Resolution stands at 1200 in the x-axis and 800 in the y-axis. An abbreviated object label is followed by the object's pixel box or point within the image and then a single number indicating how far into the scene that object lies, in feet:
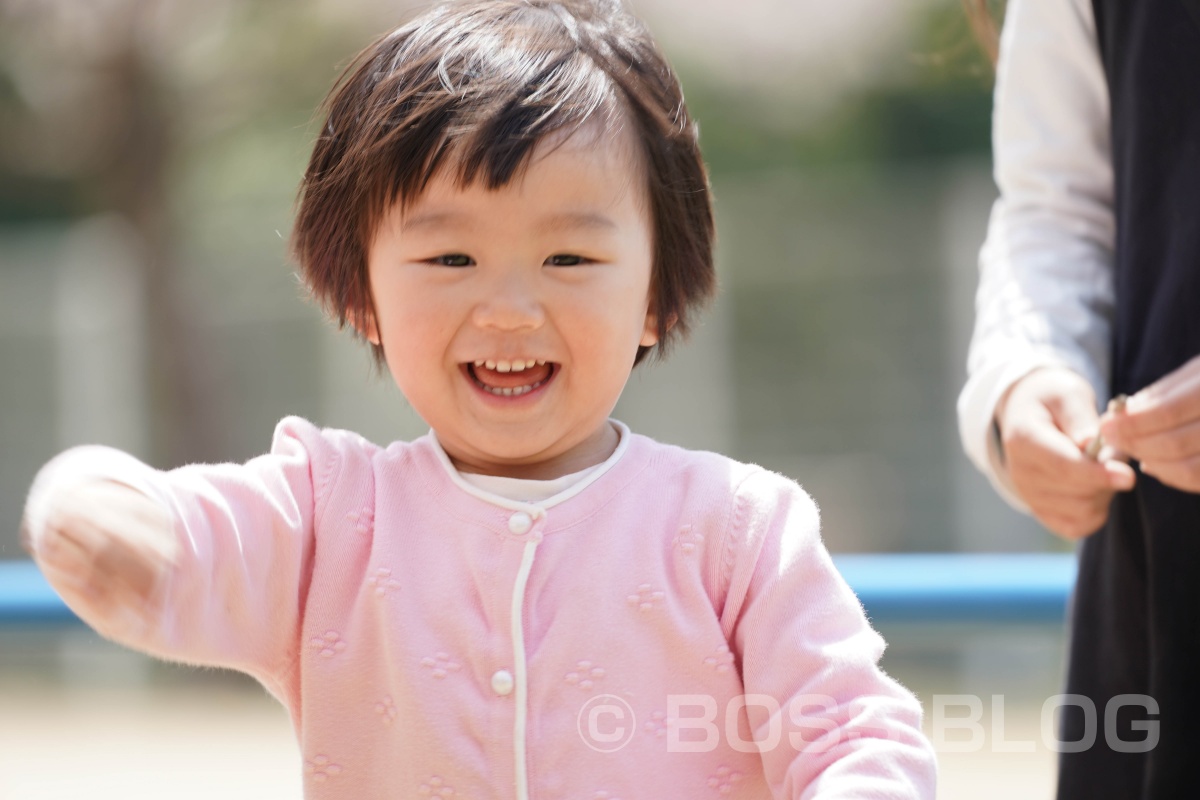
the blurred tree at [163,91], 47.24
